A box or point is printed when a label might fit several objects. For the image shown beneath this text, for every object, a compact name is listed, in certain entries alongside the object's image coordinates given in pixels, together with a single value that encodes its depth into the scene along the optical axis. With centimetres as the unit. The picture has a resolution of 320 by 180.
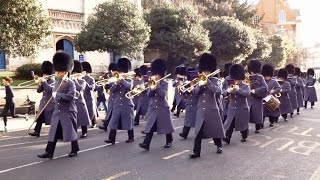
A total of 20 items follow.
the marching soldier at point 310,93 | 2211
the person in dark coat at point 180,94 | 1630
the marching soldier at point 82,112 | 1161
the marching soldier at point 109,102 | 1144
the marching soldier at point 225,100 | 1229
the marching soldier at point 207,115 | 909
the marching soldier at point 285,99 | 1589
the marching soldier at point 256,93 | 1262
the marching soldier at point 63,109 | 892
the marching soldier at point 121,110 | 1065
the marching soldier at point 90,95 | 1336
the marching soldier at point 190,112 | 1187
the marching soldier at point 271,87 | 1431
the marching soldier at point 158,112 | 996
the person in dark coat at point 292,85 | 1777
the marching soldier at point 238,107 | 1095
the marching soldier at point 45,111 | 1216
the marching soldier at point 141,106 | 1496
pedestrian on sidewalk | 1435
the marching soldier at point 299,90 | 1916
